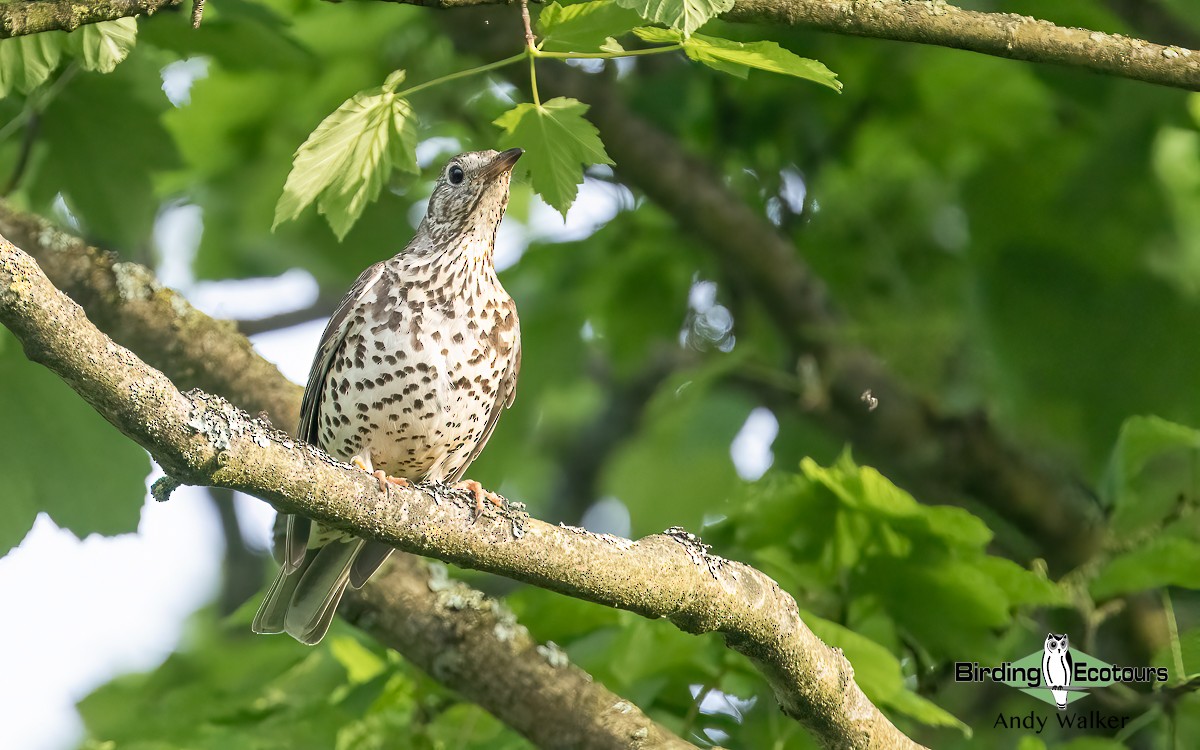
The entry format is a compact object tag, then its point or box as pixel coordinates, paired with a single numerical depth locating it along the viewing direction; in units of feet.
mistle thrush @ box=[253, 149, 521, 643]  29.14
